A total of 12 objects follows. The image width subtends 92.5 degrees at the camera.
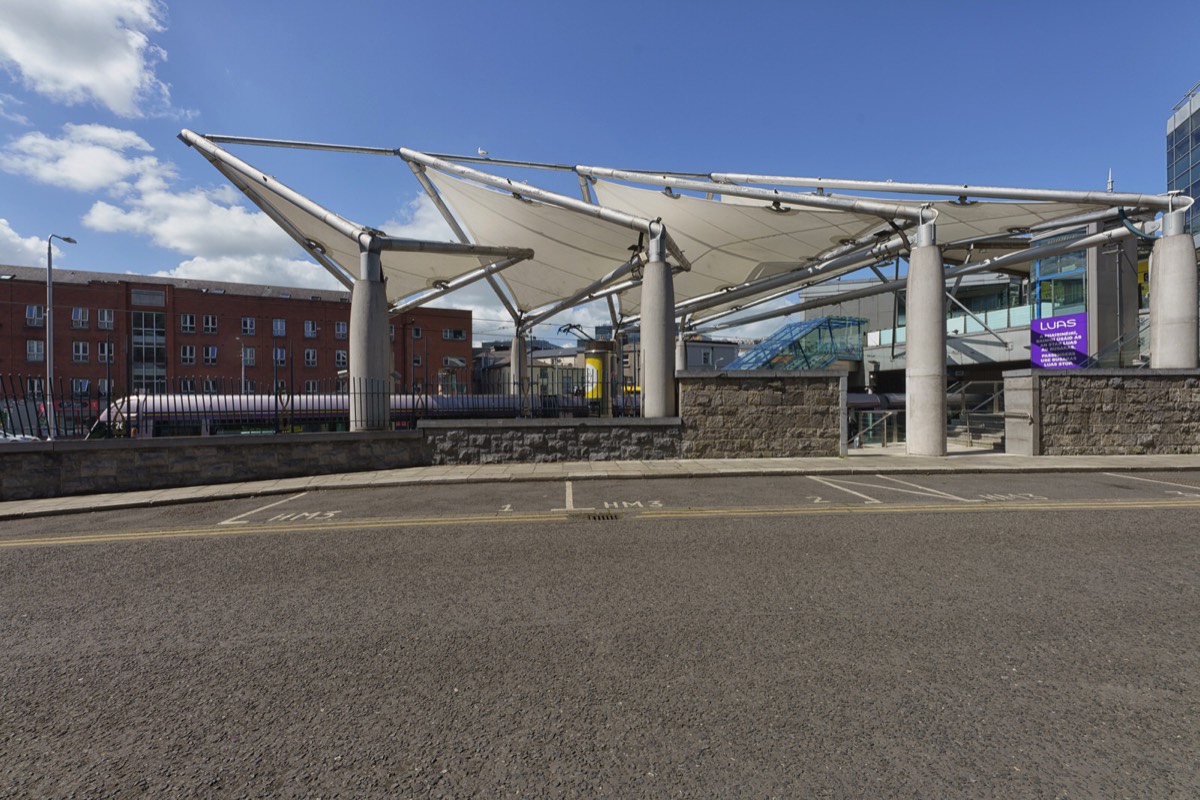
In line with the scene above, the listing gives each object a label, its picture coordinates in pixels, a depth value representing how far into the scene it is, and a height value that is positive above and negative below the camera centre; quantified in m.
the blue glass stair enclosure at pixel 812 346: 38.22 +3.60
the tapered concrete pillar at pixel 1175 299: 15.73 +2.66
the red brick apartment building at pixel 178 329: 54.44 +7.73
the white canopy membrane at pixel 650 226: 18.16 +6.41
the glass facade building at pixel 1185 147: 42.75 +19.14
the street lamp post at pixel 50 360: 11.41 +1.75
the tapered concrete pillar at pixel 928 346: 15.76 +1.38
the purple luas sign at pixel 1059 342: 23.95 +2.30
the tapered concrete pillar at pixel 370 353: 14.70 +1.29
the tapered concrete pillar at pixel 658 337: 15.71 +1.71
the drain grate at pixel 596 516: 8.39 -1.74
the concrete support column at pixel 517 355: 32.91 +2.67
